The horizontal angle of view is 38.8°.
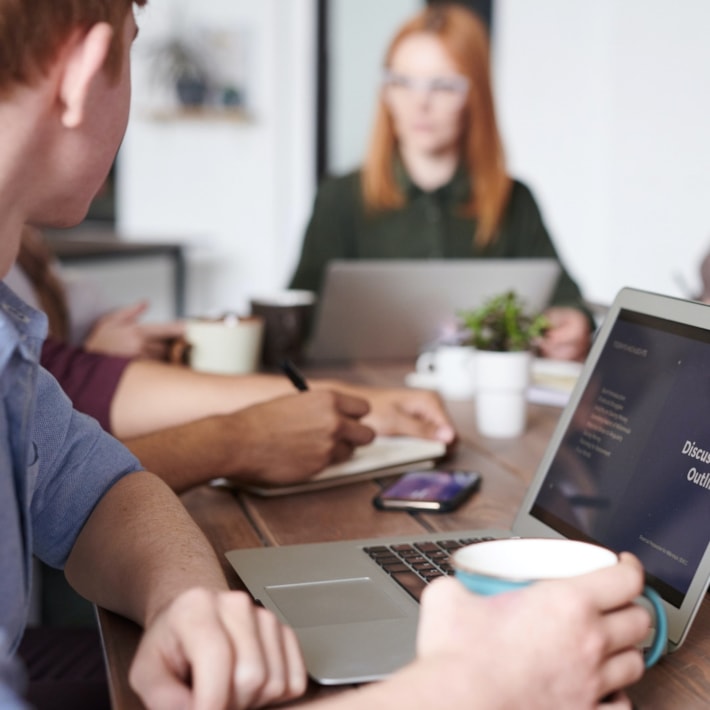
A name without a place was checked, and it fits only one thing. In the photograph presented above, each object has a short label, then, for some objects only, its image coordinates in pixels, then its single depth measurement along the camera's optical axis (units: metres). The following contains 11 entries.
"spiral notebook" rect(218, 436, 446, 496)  1.08
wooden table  0.63
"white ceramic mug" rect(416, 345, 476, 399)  1.62
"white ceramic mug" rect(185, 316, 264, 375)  1.67
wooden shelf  4.90
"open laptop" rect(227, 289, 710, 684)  0.67
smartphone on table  0.99
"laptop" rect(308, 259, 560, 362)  1.77
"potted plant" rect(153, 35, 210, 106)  4.88
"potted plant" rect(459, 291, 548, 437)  1.35
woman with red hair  2.58
